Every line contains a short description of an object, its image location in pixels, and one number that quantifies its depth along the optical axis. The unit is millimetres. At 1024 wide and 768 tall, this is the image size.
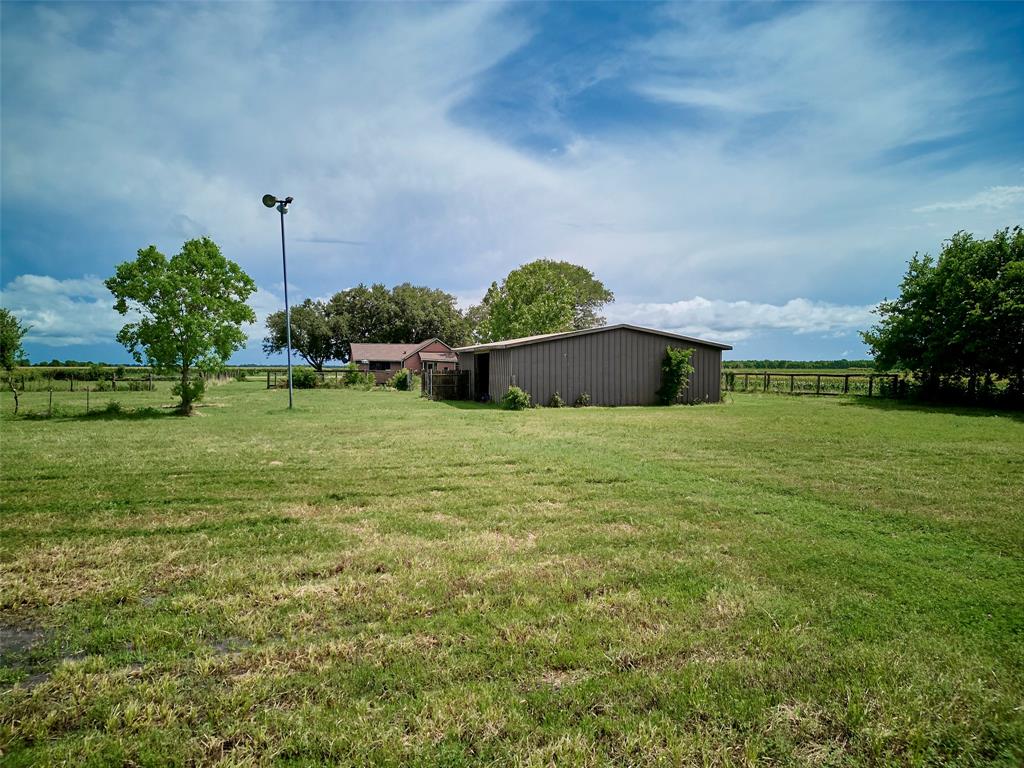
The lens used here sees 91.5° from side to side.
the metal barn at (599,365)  20547
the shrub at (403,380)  36406
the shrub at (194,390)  17359
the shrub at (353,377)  38875
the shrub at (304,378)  36125
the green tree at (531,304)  41188
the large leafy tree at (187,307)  17812
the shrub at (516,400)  19156
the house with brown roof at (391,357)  50438
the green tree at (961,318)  20094
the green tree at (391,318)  63469
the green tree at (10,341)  24062
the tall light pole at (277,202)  18656
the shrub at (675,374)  21391
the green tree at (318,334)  61344
